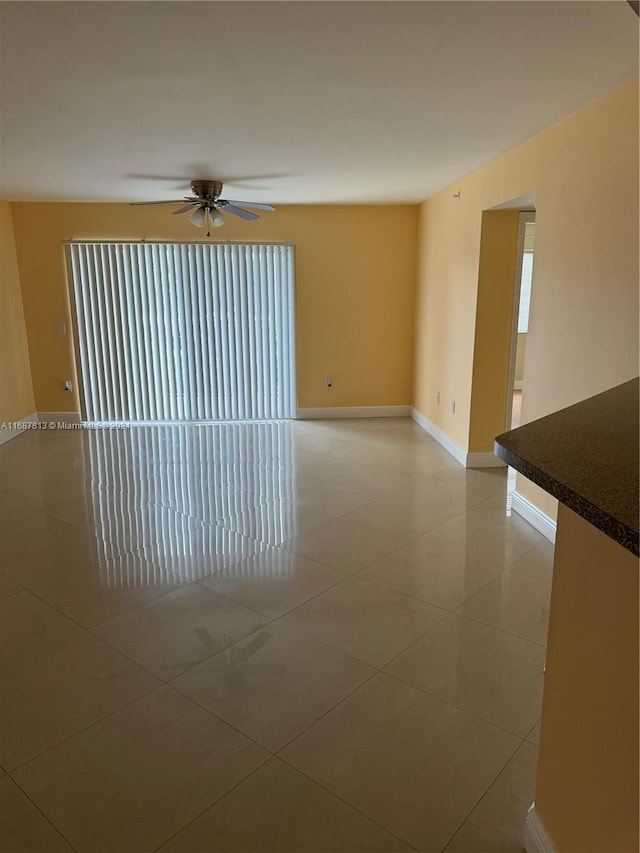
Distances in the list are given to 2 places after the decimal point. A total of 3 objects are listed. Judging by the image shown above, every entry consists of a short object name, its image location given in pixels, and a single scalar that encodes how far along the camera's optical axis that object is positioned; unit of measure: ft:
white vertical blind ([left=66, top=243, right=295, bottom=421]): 20.63
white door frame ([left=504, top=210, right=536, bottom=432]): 14.66
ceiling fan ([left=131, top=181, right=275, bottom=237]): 15.31
